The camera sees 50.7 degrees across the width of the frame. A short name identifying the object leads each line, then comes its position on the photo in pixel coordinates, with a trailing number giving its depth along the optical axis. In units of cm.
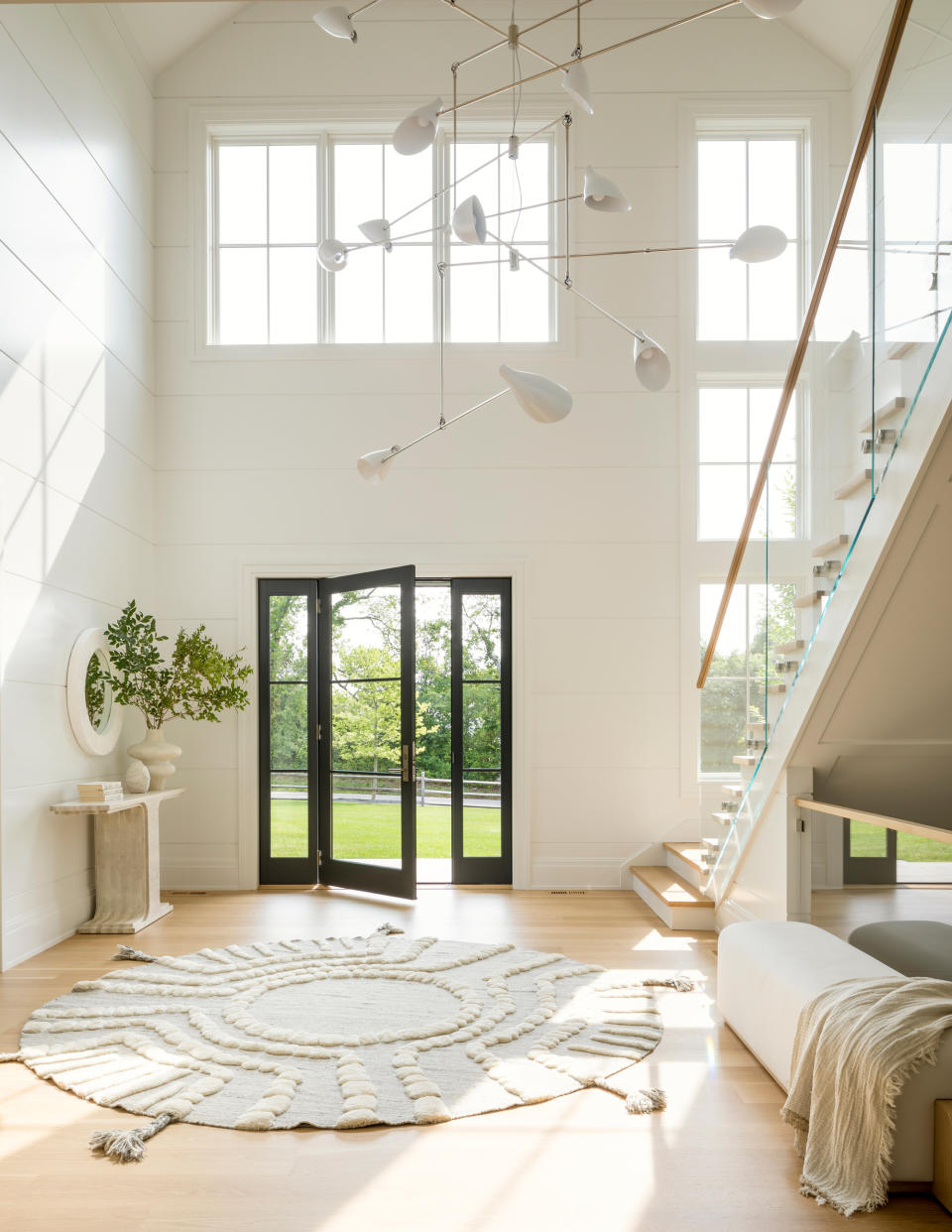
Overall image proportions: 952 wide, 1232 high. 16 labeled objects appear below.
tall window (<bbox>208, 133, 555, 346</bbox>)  705
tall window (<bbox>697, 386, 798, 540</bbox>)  693
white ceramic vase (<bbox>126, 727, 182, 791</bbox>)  600
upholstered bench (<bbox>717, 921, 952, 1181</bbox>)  249
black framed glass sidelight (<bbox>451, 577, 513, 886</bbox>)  683
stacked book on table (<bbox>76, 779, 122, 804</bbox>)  530
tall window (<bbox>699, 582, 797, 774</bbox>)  443
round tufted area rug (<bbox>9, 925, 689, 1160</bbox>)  313
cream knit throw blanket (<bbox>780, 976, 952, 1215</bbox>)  247
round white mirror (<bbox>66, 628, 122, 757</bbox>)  546
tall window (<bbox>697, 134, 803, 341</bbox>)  698
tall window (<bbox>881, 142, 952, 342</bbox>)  305
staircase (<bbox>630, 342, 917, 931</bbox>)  344
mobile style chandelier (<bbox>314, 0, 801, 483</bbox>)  362
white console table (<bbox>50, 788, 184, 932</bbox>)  557
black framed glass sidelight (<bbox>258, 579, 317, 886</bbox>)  679
